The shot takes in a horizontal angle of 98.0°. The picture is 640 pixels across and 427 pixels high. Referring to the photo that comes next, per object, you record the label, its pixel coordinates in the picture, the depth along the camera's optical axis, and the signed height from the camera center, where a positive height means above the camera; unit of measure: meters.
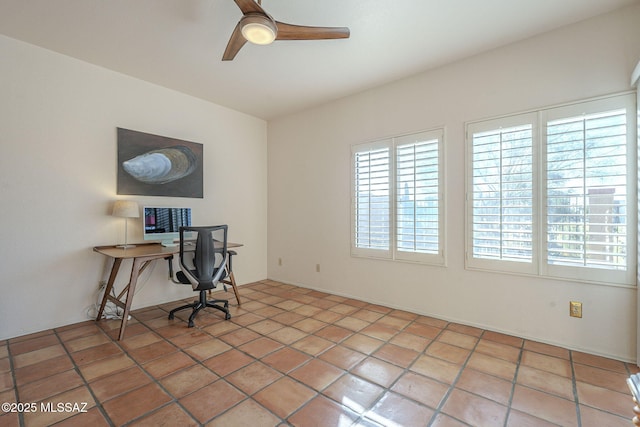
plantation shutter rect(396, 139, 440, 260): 3.02 +0.17
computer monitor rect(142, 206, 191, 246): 3.18 -0.13
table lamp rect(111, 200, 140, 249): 2.92 +0.03
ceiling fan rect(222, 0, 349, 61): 1.71 +1.23
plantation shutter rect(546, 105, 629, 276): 2.13 +0.18
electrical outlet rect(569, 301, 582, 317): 2.30 -0.80
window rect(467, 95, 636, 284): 2.14 +0.17
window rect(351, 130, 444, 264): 3.03 +0.16
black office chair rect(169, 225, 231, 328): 2.82 -0.53
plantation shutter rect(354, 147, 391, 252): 3.40 +0.18
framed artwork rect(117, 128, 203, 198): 3.21 +0.58
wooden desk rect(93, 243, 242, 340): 2.61 -0.46
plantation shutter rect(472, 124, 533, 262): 2.51 +0.17
